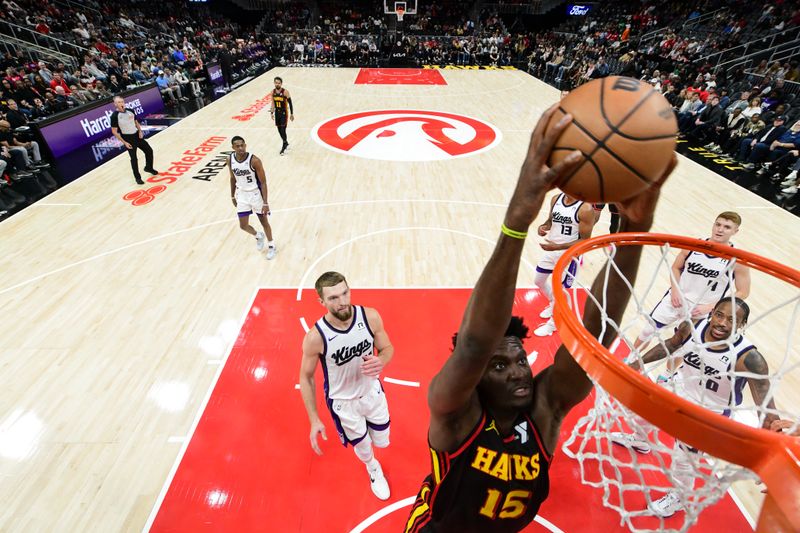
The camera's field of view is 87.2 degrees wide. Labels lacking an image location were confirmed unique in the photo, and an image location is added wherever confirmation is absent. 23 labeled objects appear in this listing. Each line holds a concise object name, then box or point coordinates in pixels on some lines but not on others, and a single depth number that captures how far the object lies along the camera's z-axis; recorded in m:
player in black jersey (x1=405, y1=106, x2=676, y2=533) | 1.58
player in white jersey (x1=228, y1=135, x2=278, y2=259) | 5.79
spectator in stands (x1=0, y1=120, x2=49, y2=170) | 8.82
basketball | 1.25
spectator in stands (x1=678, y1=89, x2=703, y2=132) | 12.21
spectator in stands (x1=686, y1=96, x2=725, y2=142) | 11.37
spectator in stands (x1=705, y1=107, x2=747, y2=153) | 10.80
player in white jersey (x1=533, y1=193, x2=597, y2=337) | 4.48
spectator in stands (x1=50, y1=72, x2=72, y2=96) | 11.70
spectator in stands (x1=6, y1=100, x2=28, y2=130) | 9.43
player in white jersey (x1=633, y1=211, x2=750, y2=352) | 3.70
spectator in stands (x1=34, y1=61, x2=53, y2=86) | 12.24
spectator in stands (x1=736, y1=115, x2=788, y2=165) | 9.64
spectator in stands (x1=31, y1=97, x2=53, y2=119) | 10.50
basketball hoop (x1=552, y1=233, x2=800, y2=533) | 0.94
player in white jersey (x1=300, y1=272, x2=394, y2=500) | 2.75
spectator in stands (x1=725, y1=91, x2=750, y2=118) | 11.00
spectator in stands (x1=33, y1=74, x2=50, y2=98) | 11.28
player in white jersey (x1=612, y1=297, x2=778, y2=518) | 2.76
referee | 8.10
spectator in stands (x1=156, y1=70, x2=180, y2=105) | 14.62
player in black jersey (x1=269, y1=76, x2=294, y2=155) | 9.51
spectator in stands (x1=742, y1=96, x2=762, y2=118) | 10.44
